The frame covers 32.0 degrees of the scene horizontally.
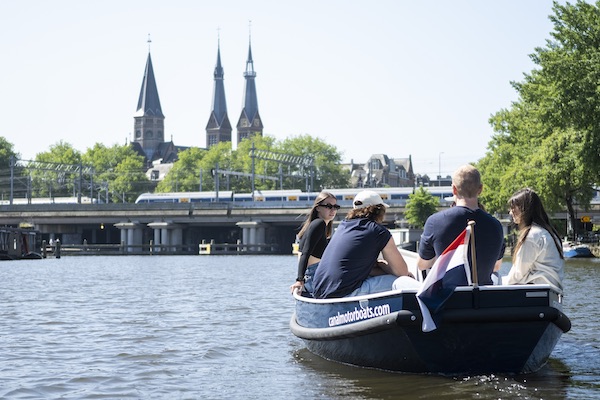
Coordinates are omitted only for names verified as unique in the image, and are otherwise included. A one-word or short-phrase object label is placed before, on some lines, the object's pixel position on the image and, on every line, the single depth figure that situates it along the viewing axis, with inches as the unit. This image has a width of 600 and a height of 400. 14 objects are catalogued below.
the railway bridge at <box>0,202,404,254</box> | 4003.4
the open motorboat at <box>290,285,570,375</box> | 407.5
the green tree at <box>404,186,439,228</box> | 3496.6
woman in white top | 429.4
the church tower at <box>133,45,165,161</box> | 7421.3
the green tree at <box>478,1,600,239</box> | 1651.1
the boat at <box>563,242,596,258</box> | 2150.6
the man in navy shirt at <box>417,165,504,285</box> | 404.8
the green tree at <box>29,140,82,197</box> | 5935.0
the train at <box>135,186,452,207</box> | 4121.6
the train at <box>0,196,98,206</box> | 5541.3
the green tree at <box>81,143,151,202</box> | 6033.0
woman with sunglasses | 496.4
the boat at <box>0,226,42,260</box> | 2716.5
